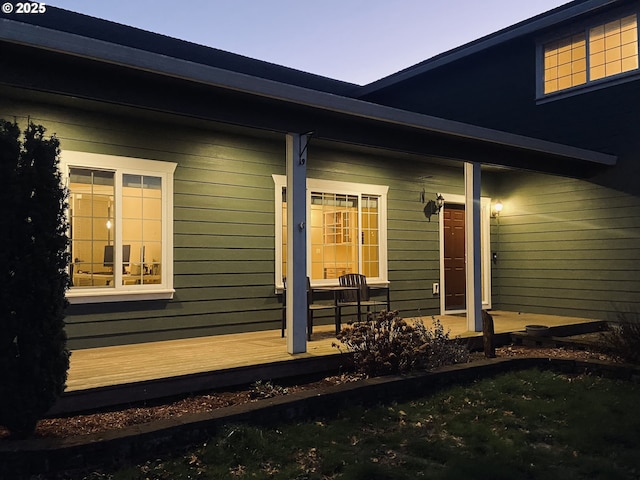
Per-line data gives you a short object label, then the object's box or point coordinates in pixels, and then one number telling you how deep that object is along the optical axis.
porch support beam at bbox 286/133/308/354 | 5.29
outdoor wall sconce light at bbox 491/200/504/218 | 9.66
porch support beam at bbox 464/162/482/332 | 7.00
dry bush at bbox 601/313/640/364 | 5.62
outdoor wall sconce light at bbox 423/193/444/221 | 8.77
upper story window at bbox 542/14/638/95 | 8.06
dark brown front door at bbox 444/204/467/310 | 9.12
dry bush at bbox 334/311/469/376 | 5.07
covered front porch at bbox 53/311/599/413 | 4.15
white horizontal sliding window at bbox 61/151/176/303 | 5.69
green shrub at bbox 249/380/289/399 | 4.64
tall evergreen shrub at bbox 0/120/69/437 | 3.28
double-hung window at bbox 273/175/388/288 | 7.53
